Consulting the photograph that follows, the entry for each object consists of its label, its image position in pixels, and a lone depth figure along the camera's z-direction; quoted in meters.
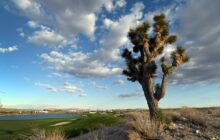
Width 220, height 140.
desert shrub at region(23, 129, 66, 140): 4.58
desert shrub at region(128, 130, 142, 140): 4.56
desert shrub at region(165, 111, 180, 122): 6.38
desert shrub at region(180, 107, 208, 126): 5.84
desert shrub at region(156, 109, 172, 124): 5.60
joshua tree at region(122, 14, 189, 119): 5.79
